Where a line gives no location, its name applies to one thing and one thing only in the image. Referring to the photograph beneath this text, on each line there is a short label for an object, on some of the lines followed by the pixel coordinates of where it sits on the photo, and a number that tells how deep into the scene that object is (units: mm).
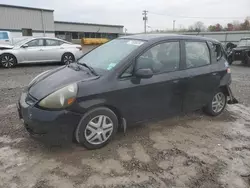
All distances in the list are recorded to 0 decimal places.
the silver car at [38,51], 8554
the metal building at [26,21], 23915
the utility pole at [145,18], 47489
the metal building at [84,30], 38366
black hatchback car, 2463
